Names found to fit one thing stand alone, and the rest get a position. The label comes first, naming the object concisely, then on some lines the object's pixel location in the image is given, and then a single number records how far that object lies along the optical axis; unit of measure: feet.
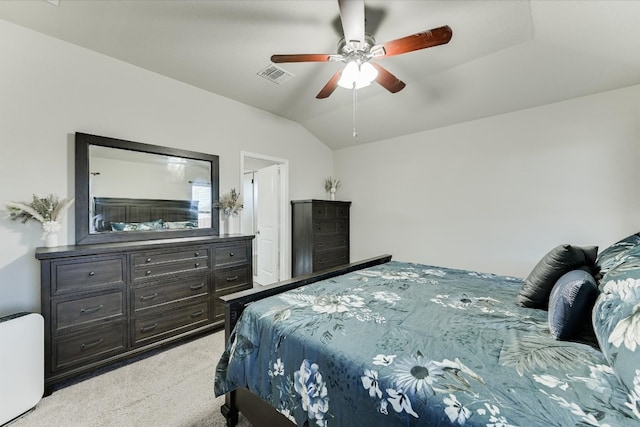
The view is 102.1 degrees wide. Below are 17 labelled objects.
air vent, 9.22
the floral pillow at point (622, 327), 2.58
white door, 14.49
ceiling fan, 5.46
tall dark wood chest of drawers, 13.52
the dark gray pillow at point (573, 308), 3.81
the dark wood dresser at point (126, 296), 6.48
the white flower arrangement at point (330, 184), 16.15
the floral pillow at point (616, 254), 4.38
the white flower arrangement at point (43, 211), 6.77
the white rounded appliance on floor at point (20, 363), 5.42
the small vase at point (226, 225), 11.31
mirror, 7.95
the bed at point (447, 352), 2.64
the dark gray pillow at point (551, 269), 4.92
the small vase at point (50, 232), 6.98
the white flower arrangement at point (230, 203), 10.99
